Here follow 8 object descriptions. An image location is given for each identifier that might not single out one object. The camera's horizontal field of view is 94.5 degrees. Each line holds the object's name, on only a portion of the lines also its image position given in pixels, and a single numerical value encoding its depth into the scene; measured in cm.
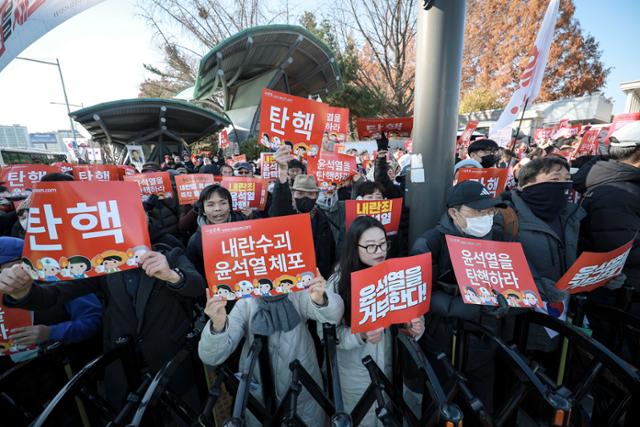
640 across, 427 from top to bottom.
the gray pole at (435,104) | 262
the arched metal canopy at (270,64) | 1533
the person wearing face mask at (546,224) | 227
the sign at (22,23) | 421
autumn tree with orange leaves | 2261
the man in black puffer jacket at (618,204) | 239
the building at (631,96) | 1846
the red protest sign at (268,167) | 479
